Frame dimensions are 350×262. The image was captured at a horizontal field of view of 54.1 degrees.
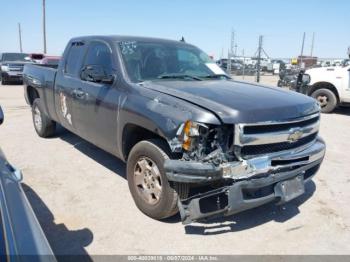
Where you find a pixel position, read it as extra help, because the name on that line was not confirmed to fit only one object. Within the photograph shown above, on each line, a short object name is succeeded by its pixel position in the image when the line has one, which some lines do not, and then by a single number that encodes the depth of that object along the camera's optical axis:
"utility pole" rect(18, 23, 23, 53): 57.53
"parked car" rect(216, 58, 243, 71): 30.28
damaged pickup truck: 2.99
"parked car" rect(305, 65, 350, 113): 10.37
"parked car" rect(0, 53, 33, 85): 18.92
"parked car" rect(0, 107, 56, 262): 1.53
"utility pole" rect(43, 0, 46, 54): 30.08
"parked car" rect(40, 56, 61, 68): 15.85
